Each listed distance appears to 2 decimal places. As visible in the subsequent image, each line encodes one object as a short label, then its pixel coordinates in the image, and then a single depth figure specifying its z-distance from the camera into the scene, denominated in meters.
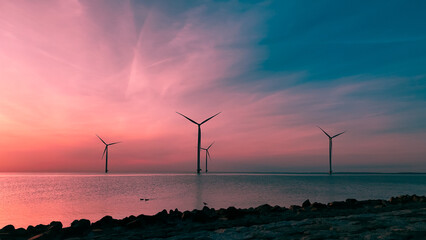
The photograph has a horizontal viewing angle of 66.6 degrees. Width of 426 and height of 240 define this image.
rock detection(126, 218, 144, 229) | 14.84
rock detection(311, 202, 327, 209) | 20.56
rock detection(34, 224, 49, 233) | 15.71
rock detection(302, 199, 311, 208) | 22.34
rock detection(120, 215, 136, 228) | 15.75
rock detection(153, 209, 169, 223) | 15.79
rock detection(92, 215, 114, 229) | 15.38
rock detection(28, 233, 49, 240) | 12.75
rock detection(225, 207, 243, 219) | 16.53
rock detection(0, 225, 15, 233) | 15.07
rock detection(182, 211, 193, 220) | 16.48
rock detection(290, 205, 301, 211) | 20.60
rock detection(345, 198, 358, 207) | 21.61
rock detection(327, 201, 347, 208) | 20.98
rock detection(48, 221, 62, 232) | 13.89
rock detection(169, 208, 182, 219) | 17.27
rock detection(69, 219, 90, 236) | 13.93
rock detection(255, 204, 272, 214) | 19.24
